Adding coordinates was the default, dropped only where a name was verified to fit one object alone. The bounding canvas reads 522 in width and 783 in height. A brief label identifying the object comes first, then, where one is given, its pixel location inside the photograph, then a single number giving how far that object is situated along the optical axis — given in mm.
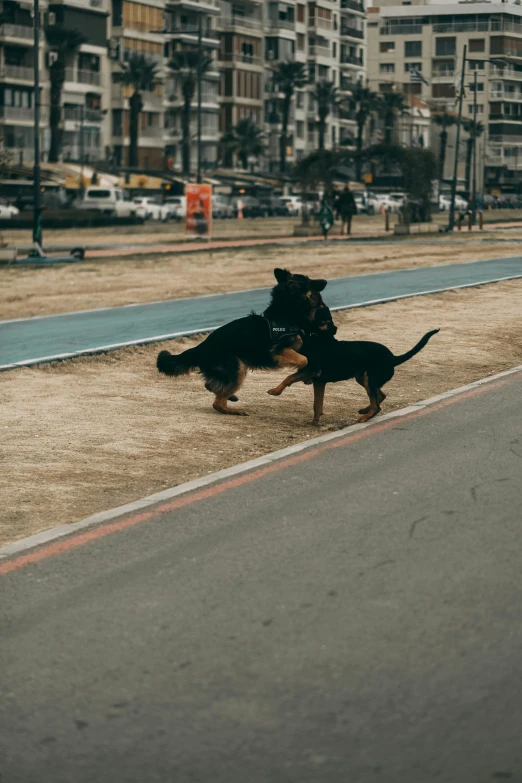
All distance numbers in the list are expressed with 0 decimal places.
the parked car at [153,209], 69875
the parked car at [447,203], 92575
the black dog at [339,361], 11164
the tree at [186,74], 103750
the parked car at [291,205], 82375
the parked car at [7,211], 61394
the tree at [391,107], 127062
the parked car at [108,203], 68500
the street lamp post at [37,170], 36750
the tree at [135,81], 99125
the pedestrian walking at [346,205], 50844
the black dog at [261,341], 11125
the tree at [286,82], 119375
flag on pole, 130812
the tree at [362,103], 132000
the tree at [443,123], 134075
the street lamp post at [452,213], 58756
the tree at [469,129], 126175
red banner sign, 45250
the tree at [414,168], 54656
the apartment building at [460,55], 152750
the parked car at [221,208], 76938
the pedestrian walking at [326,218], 47312
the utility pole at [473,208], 66562
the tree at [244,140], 110312
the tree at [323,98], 126900
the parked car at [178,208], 71812
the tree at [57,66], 91875
